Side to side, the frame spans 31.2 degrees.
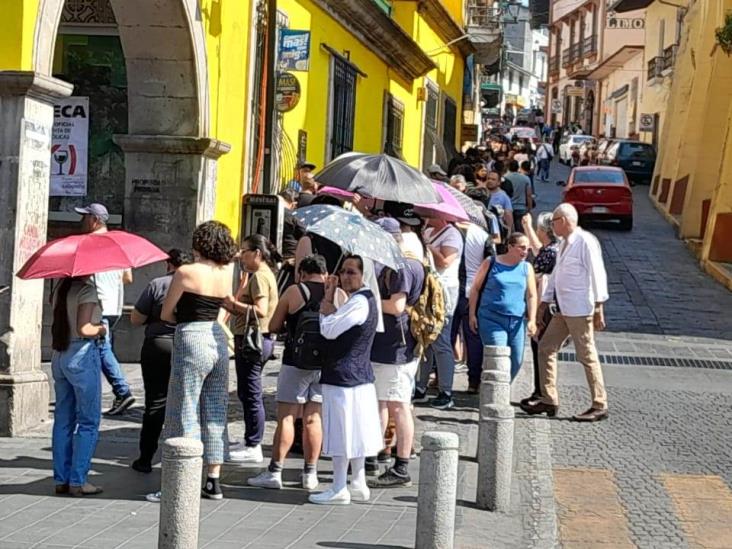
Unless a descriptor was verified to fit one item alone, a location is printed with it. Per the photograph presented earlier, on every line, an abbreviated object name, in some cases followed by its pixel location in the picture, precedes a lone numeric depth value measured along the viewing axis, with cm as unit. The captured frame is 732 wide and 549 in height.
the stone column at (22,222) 955
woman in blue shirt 1094
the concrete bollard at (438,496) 660
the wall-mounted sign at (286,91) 1584
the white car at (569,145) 5447
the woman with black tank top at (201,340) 770
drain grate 1454
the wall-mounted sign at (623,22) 6431
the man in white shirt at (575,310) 1109
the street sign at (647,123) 5056
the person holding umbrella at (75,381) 781
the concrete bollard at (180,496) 569
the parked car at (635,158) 4375
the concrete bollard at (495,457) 796
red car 3009
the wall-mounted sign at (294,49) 1545
